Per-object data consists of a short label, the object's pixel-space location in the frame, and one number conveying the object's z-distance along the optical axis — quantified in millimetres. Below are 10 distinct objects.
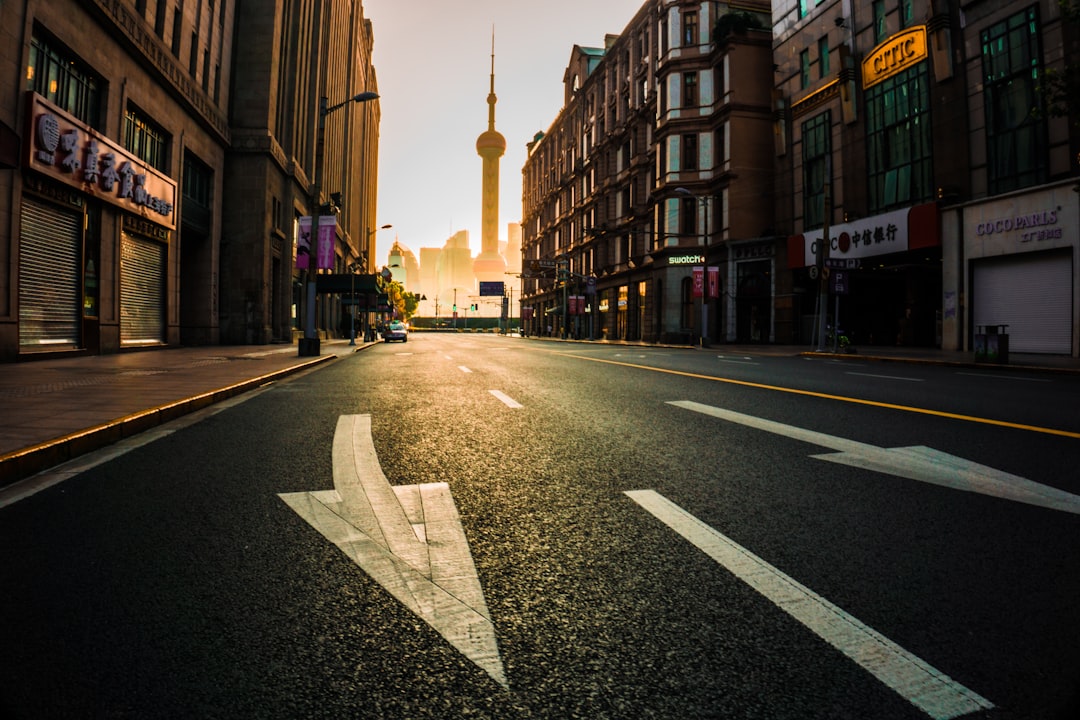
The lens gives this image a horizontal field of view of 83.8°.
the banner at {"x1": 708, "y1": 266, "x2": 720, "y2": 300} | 36306
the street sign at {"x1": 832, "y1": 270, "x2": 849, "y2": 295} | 23631
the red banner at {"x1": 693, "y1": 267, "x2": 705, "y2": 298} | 35500
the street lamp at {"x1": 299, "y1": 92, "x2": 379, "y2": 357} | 18516
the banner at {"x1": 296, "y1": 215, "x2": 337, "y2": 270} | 21128
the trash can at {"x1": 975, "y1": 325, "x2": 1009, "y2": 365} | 16109
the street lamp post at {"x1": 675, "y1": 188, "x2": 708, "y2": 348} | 33219
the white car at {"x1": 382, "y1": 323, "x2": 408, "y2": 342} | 46875
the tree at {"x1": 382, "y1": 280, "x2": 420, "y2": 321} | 104550
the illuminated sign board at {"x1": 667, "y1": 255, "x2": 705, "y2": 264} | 41125
